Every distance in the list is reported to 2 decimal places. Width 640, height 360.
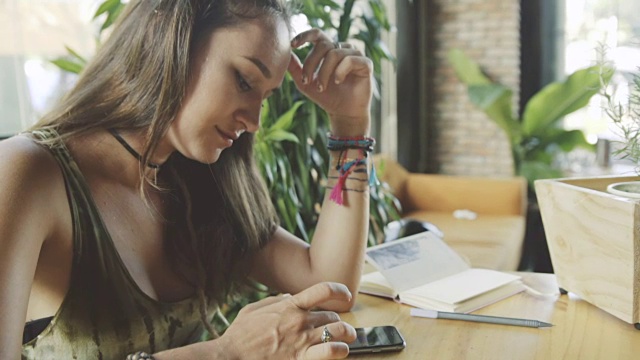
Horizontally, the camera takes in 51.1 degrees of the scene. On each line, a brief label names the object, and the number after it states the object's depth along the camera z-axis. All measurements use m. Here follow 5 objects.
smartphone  1.07
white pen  1.15
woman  1.08
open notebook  1.27
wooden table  1.05
